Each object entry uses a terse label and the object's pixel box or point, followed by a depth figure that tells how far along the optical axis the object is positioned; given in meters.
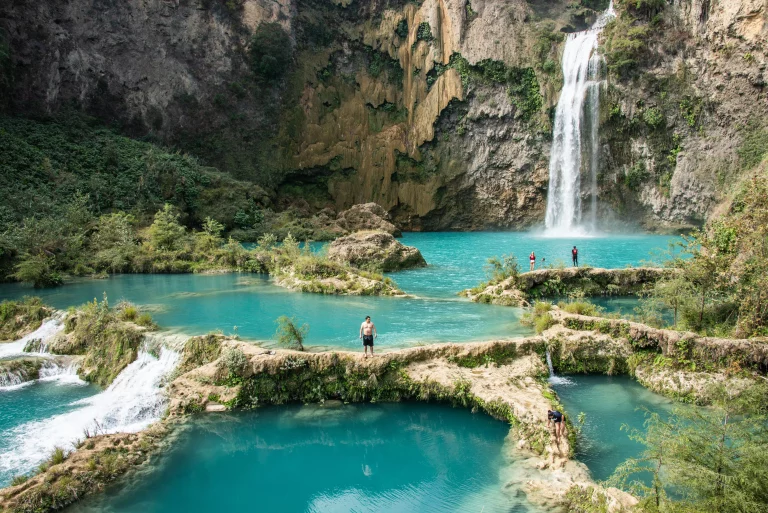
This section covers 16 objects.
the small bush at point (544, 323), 16.53
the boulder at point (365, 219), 45.78
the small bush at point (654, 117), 45.47
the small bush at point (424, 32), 58.22
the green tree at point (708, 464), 7.49
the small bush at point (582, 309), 17.48
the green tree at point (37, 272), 26.03
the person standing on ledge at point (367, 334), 13.92
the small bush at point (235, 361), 13.80
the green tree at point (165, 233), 32.97
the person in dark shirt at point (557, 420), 10.90
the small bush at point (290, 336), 14.81
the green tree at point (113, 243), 31.03
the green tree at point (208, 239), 33.41
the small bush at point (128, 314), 18.20
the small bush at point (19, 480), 9.91
